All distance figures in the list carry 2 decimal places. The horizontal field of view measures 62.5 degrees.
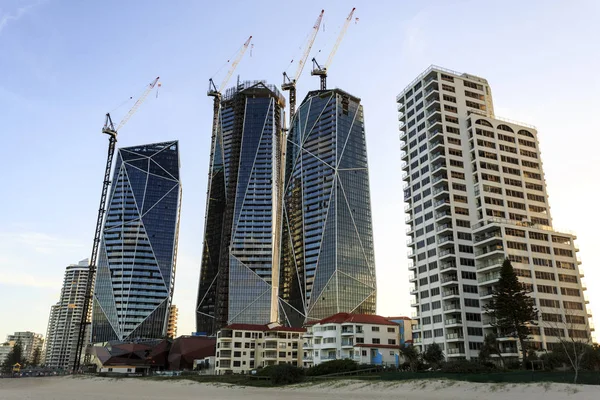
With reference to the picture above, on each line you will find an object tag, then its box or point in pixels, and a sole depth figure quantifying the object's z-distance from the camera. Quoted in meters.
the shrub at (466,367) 62.03
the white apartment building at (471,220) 96.06
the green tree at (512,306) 79.69
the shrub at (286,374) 78.06
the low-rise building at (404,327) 127.56
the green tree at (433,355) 83.94
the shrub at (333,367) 81.38
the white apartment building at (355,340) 104.94
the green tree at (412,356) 79.43
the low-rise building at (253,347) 131.25
